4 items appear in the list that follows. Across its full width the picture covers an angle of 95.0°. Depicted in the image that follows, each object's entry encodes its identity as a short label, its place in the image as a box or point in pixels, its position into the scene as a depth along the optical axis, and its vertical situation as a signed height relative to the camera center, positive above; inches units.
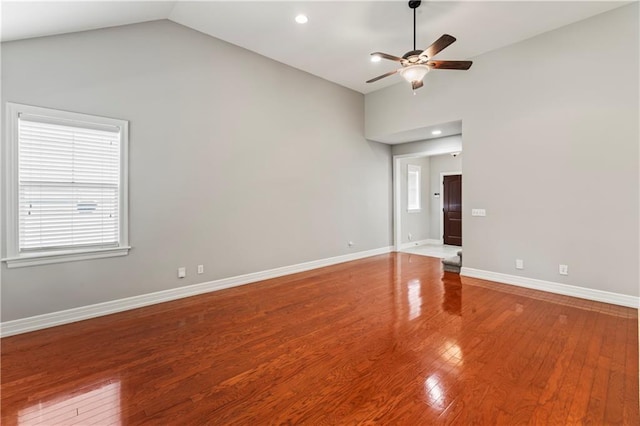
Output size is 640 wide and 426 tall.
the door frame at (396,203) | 294.8 +10.3
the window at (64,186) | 116.2 +12.1
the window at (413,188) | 323.1 +28.6
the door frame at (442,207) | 346.6 +7.3
